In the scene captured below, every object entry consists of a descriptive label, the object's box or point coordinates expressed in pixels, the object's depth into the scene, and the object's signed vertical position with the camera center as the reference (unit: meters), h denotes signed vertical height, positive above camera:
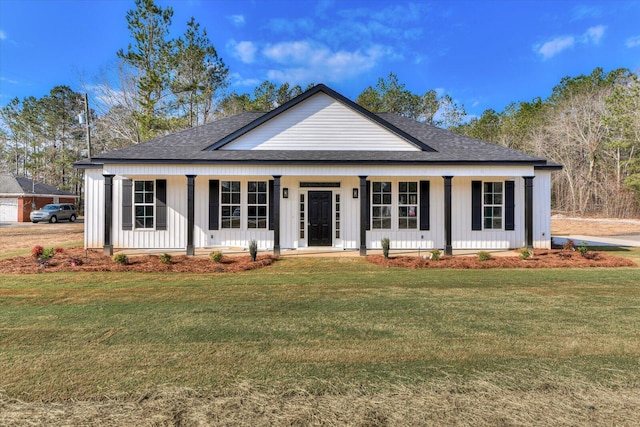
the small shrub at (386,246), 10.00 -0.87
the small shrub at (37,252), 9.38 -0.92
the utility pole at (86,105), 21.04 +7.44
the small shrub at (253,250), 9.59 -0.92
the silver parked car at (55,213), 27.31 +0.46
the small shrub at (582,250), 9.93 -1.03
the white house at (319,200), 11.88 +0.60
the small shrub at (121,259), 8.85 -1.06
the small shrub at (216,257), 9.29 -1.08
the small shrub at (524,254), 9.63 -1.10
